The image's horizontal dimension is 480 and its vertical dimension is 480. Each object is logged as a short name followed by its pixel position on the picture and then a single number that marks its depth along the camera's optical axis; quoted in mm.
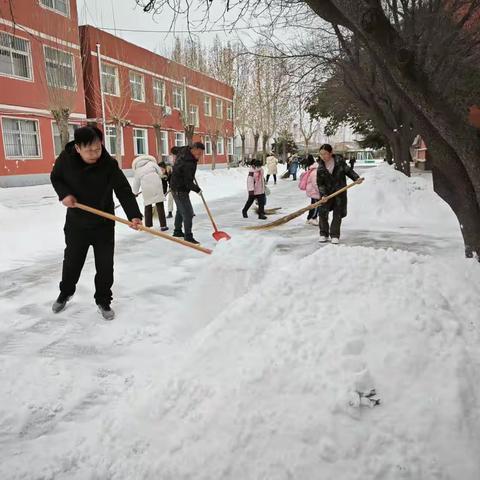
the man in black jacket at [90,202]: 3619
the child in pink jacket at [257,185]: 9450
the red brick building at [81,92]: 16578
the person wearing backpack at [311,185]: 8148
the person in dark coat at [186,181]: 7031
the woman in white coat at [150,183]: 8203
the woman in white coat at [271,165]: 21406
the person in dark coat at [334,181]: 6652
